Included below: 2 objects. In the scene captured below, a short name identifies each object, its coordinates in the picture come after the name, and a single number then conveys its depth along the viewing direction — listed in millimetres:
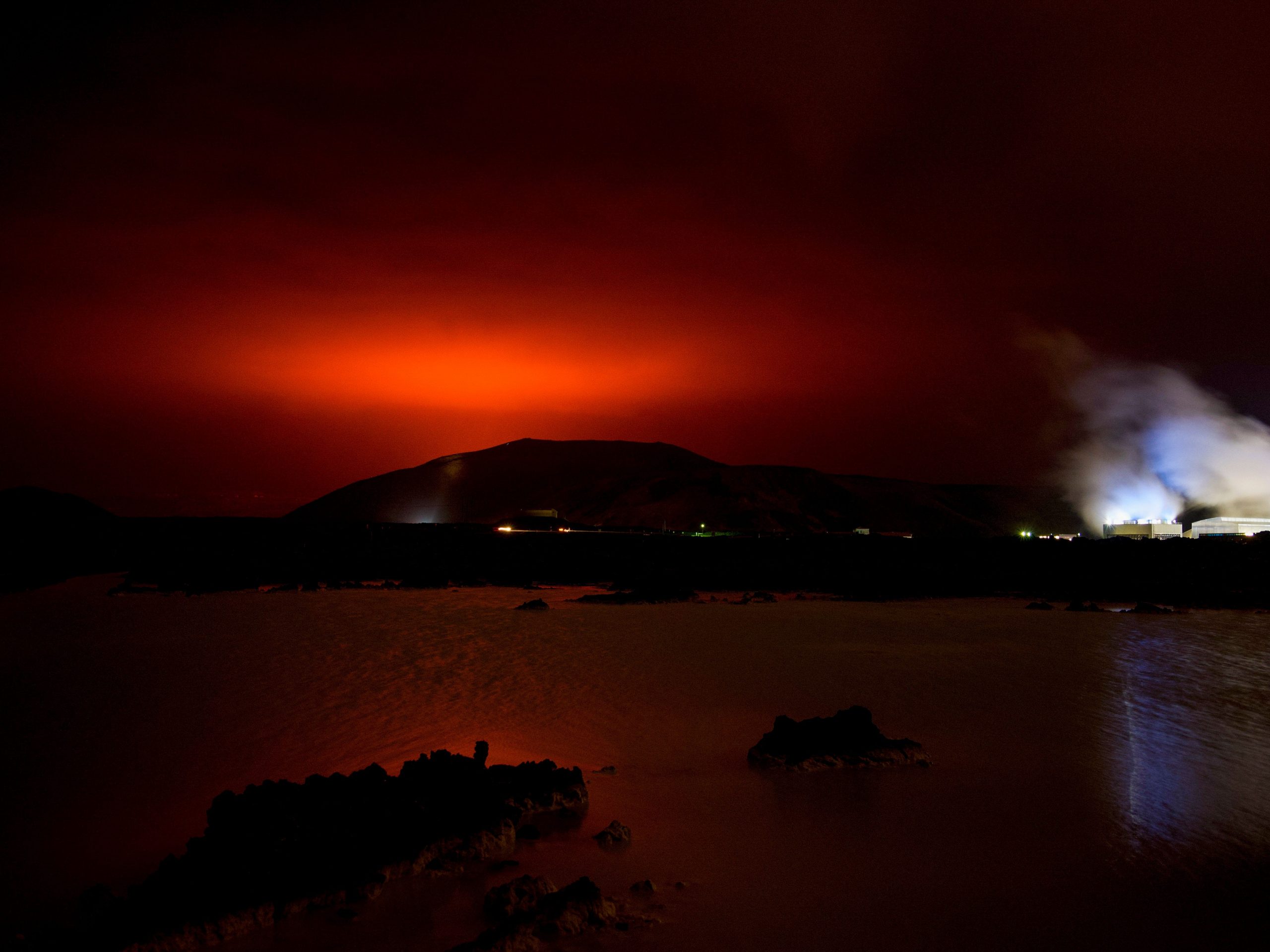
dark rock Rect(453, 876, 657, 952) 4906
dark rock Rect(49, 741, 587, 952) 5078
